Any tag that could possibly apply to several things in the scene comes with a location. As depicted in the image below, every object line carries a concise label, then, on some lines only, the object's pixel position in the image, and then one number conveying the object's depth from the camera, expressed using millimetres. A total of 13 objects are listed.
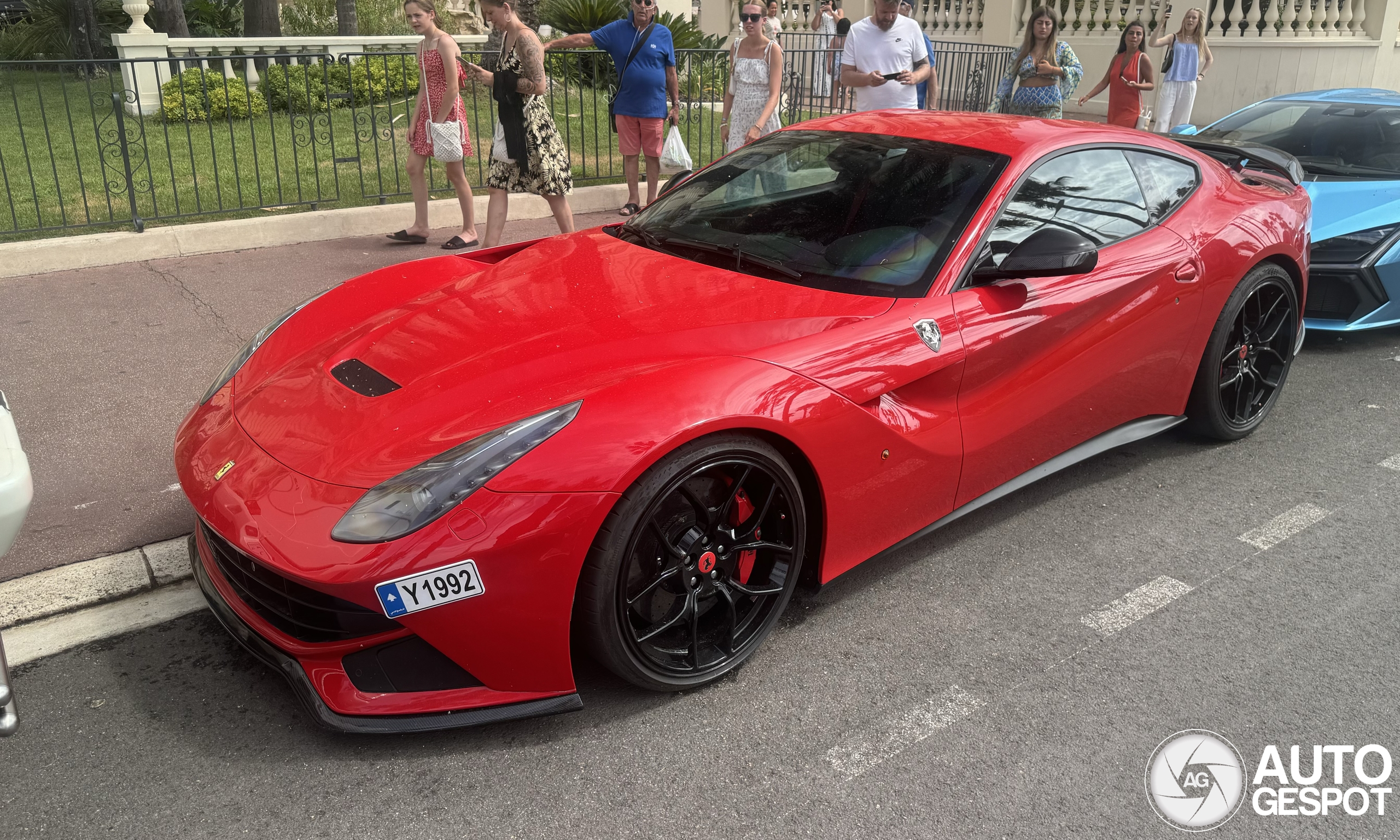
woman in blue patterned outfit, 9125
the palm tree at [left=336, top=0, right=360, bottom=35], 16469
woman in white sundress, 7645
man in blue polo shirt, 7965
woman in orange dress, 10070
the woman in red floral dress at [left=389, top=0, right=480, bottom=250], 7055
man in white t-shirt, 7203
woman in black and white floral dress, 6797
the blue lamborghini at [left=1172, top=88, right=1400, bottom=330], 5582
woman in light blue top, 11797
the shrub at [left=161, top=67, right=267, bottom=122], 12031
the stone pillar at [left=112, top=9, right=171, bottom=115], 13133
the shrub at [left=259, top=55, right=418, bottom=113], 12438
